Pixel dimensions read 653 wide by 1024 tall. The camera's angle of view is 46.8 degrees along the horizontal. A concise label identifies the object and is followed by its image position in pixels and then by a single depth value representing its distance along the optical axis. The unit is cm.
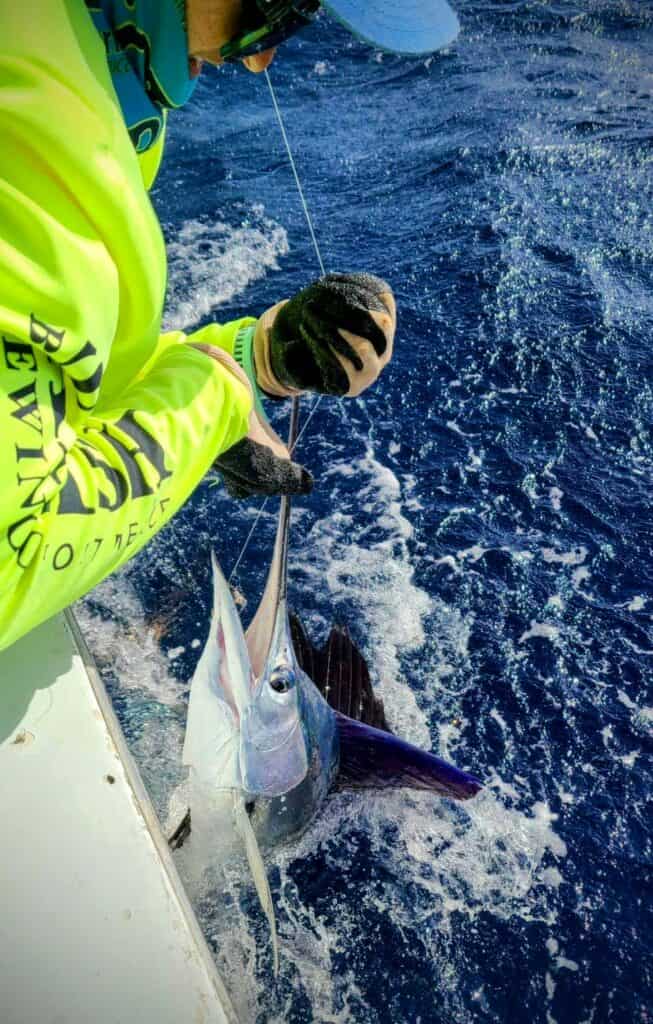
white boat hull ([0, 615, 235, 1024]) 137
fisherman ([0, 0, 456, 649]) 85
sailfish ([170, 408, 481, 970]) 196
